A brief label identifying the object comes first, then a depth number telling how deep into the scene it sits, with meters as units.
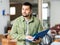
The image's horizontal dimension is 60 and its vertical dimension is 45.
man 1.83
